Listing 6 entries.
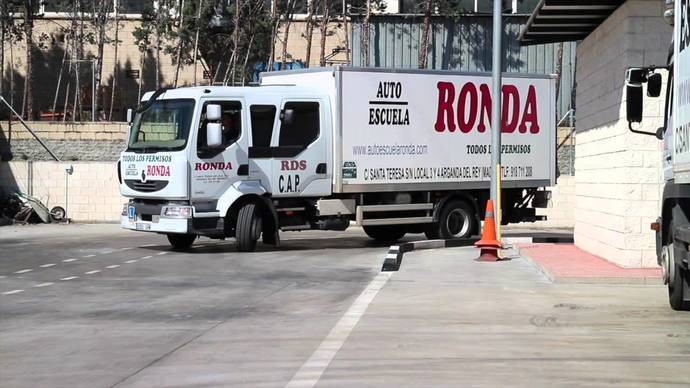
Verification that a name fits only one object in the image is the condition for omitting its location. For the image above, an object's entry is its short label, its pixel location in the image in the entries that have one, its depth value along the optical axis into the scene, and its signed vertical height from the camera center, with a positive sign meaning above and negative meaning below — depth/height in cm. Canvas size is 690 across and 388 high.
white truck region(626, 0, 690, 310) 1013 +22
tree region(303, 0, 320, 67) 4000 +540
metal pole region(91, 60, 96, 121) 3777 +283
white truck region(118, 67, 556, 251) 1931 +24
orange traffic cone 1784 -125
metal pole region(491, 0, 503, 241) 1861 +71
